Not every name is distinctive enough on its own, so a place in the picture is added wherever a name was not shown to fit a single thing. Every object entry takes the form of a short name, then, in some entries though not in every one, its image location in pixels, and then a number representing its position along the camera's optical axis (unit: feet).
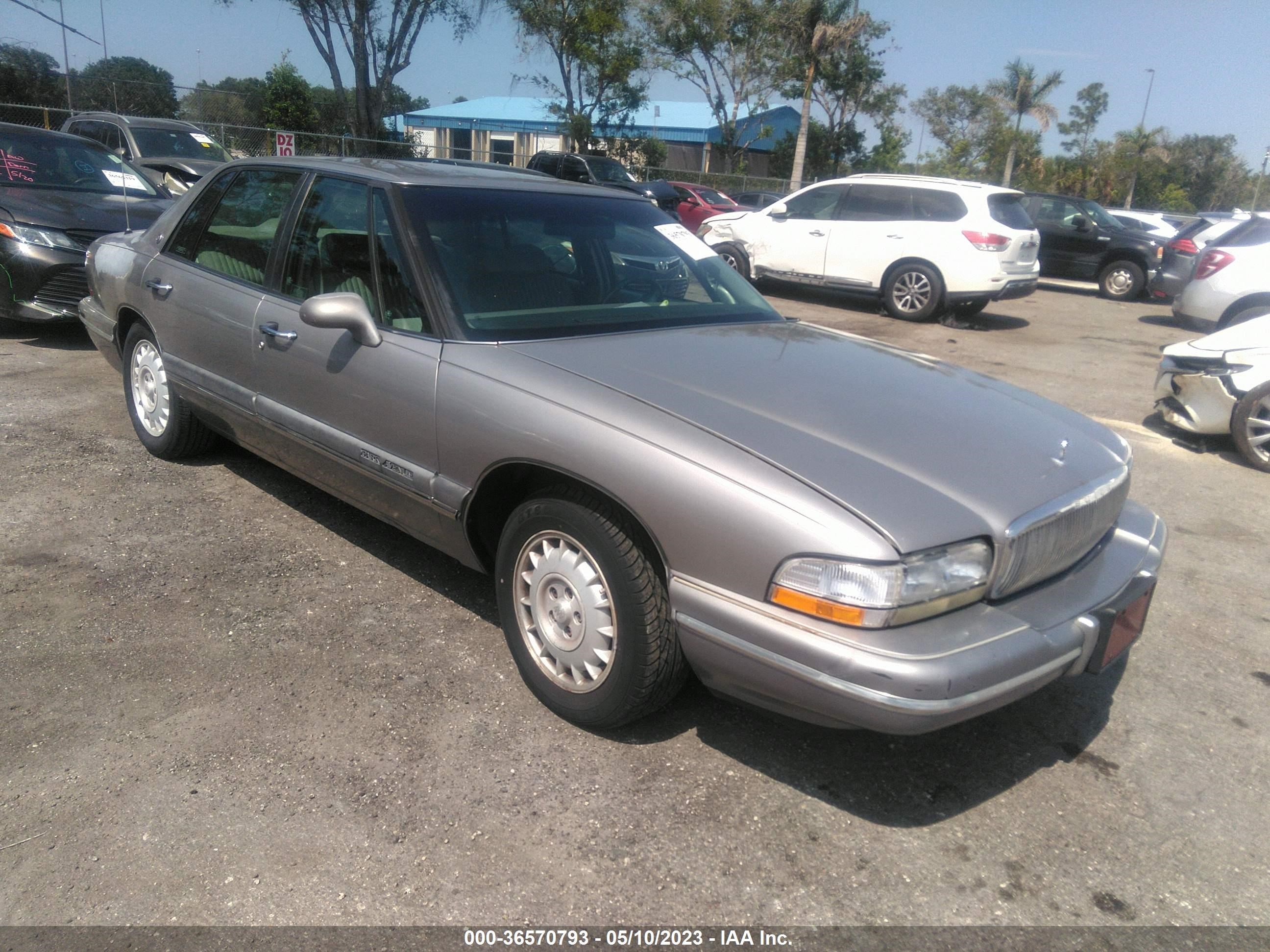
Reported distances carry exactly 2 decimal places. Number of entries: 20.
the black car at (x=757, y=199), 75.46
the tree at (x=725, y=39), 121.29
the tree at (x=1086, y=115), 188.34
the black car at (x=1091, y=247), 53.36
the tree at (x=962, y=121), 163.53
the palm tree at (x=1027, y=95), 153.99
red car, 67.51
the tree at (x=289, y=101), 94.17
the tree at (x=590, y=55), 99.96
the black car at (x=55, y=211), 23.07
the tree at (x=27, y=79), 79.30
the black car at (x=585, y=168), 69.72
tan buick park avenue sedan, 7.65
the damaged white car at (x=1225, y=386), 20.26
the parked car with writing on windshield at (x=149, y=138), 40.47
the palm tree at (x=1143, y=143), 160.35
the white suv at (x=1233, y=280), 32.04
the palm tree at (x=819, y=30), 107.86
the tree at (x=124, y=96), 70.79
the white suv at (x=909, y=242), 37.17
